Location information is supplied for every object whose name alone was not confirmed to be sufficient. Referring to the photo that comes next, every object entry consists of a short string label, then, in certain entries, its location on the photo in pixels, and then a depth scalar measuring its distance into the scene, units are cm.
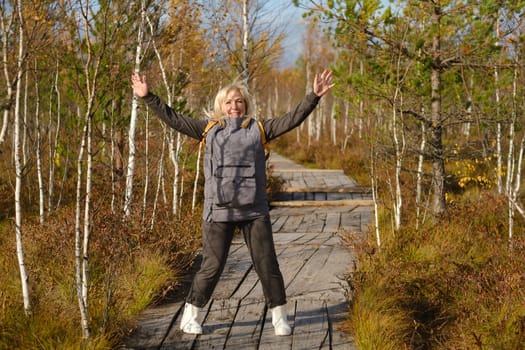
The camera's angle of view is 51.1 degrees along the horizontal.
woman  356
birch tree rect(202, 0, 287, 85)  941
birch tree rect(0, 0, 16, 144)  360
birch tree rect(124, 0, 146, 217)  570
